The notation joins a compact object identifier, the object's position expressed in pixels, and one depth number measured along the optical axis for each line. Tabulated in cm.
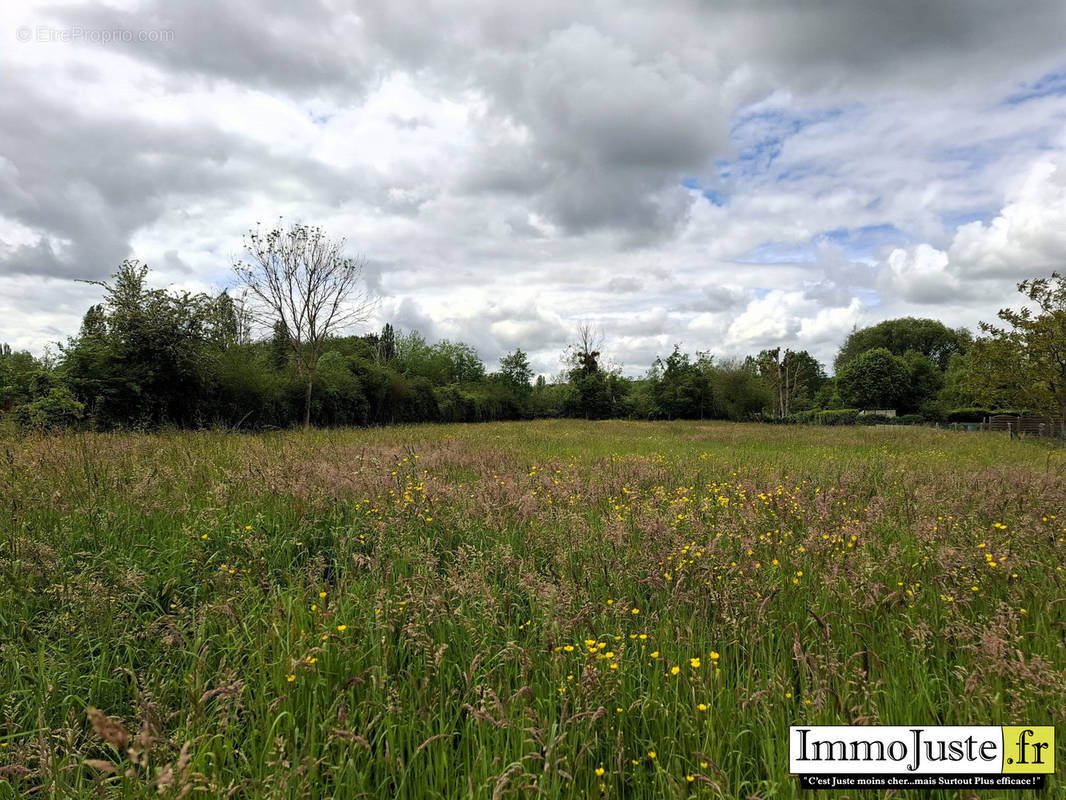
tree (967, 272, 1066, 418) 2119
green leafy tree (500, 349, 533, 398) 6461
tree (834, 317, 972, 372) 8231
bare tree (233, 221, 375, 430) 2616
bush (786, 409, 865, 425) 4756
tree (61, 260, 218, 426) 1641
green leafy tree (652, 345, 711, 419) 5411
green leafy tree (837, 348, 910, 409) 6600
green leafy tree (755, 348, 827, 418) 6712
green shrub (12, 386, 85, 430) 1312
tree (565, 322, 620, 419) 5409
